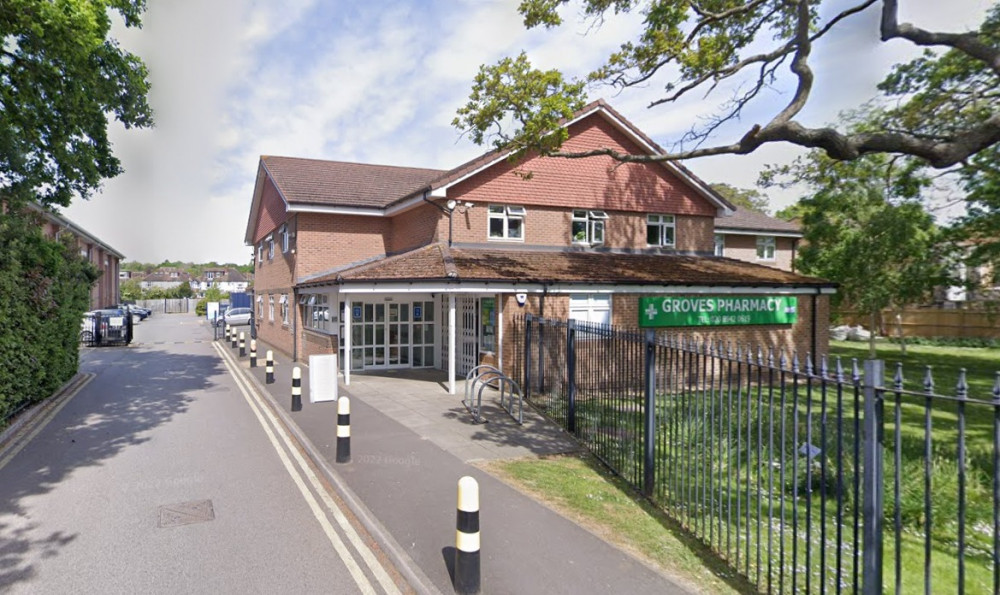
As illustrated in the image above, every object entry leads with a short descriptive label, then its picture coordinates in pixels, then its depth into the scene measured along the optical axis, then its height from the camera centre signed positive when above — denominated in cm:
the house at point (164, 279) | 10906 +508
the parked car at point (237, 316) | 3544 -81
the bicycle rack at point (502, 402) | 952 -195
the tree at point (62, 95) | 744 +364
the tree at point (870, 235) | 1800 +230
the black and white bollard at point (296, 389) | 1027 -160
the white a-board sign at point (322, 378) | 1055 -142
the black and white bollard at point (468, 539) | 398 -170
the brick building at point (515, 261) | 1370 +121
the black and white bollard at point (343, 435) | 710 -169
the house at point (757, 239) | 2719 +326
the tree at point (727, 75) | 848 +421
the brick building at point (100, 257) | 3276 +405
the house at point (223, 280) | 9431 +461
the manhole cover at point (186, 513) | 545 -213
